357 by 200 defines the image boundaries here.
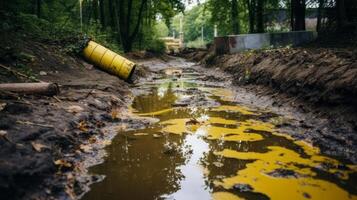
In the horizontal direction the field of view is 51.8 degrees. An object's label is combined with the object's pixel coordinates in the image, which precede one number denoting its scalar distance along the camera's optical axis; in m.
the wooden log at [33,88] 5.59
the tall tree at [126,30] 23.35
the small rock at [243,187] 3.67
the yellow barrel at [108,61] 11.32
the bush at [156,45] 29.57
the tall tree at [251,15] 21.97
